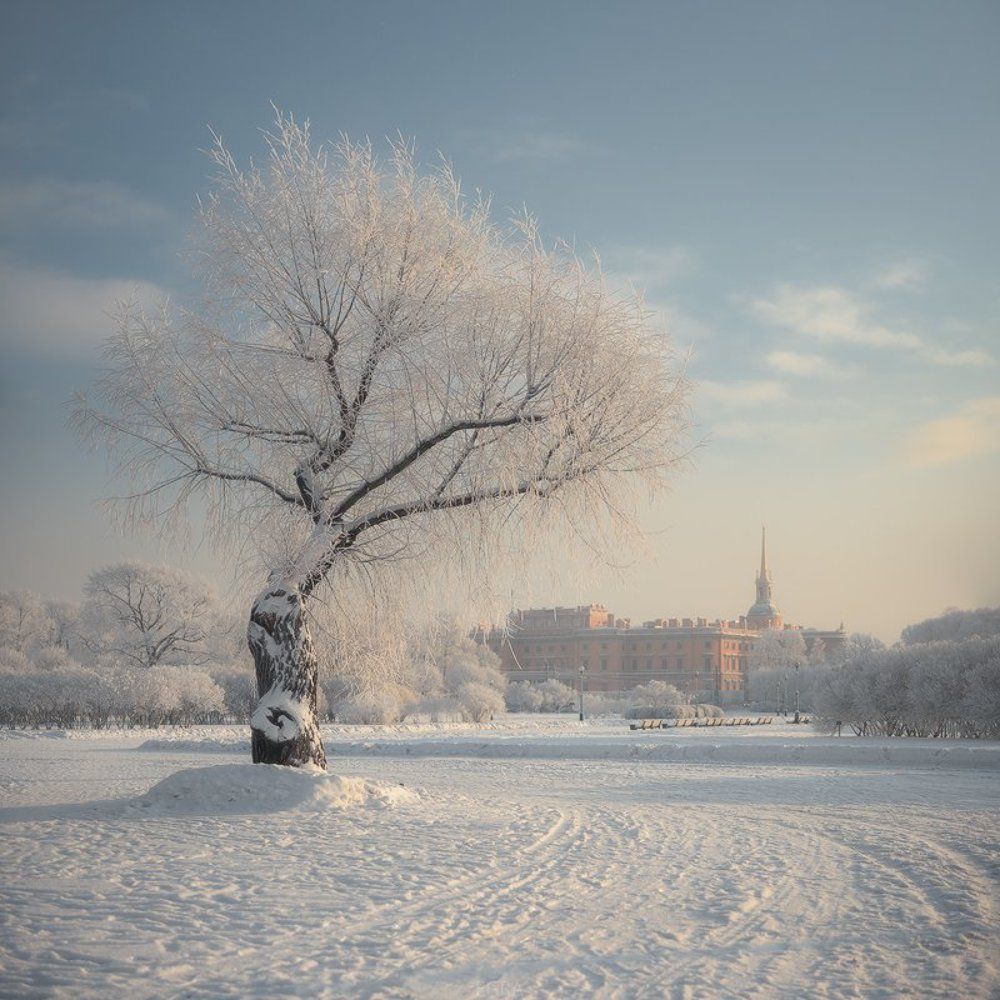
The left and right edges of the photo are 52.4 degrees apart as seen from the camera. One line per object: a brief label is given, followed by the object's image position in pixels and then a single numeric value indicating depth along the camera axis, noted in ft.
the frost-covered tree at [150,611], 190.70
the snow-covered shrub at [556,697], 305.53
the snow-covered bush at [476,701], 201.16
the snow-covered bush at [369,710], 176.96
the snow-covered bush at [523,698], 304.91
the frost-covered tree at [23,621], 225.97
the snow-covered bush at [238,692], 188.06
